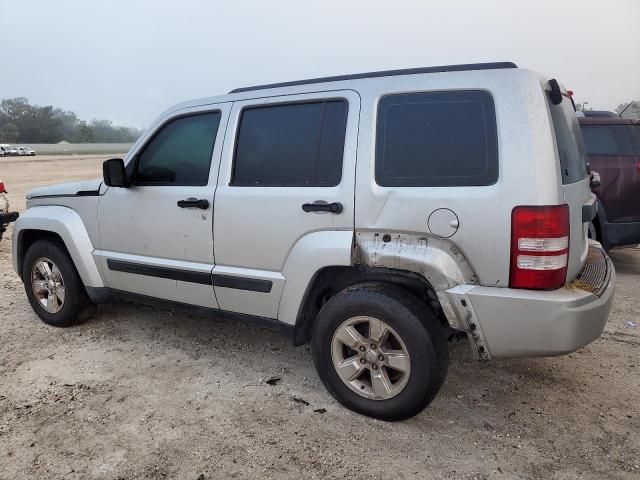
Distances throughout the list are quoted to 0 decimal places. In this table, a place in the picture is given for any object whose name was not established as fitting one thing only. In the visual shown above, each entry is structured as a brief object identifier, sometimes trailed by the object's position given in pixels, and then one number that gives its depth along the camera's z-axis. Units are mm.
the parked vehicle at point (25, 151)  58494
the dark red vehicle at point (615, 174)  5578
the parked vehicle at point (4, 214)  7215
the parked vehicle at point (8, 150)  57312
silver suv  2469
